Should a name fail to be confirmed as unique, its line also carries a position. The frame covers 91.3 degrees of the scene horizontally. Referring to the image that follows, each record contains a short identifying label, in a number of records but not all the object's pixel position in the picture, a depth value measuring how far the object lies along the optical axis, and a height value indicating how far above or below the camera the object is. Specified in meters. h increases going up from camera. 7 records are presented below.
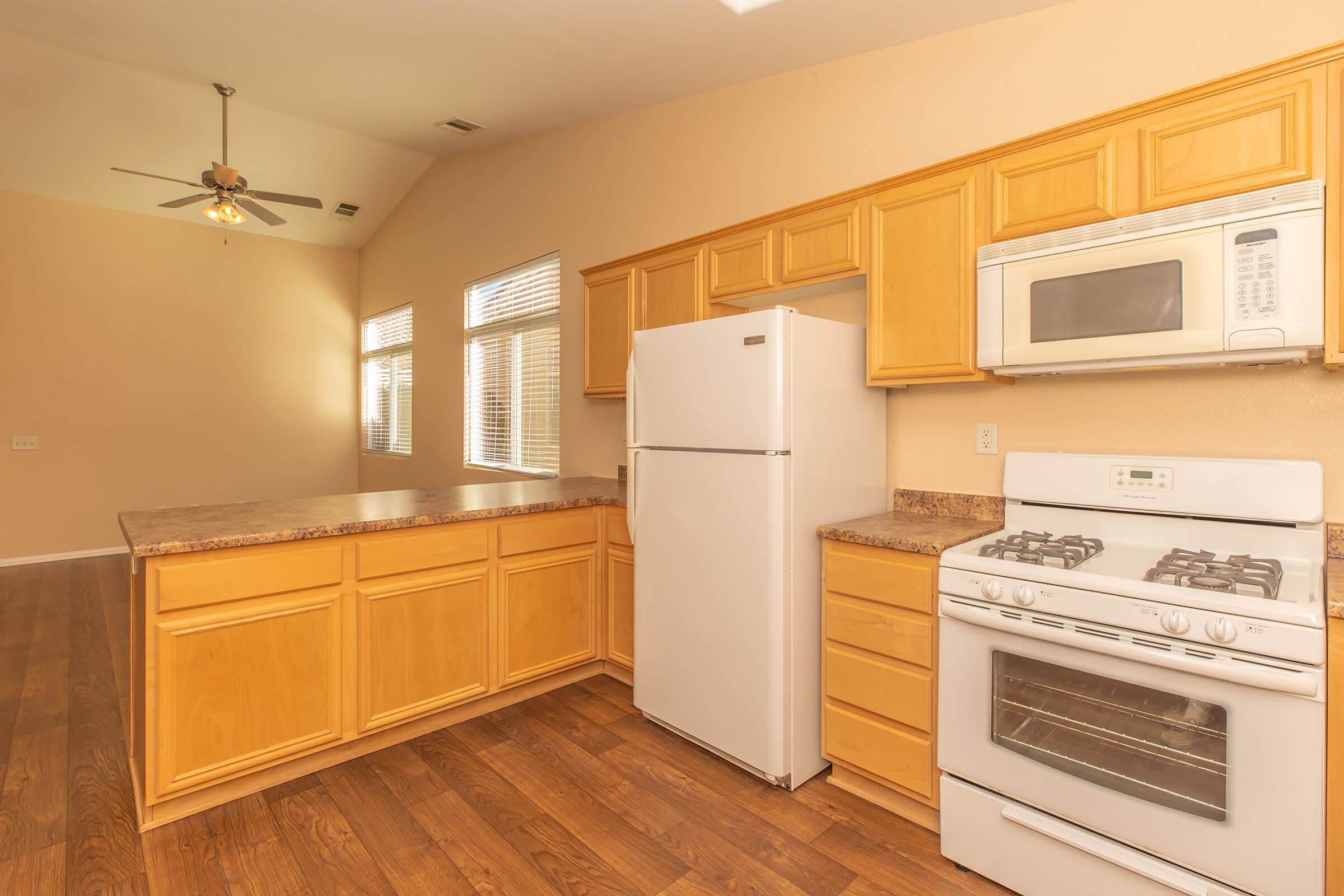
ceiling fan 4.11 +1.63
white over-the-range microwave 1.60 +0.42
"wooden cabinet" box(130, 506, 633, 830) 2.06 -0.75
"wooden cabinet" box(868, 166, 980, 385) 2.21 +0.57
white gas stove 1.41 -0.59
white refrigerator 2.27 -0.24
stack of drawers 2.04 -0.76
